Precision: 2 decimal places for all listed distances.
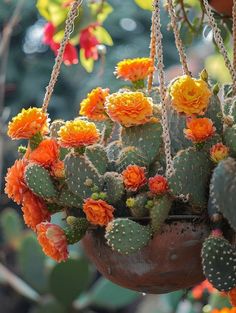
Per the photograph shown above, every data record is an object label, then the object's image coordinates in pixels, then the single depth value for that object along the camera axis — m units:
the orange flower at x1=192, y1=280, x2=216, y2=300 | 2.57
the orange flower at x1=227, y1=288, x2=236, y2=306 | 1.27
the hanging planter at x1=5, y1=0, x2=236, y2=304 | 1.22
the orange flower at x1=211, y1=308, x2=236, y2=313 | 1.79
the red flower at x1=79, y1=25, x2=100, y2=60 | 1.95
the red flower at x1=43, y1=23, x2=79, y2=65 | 1.93
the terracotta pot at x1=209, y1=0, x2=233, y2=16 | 1.65
